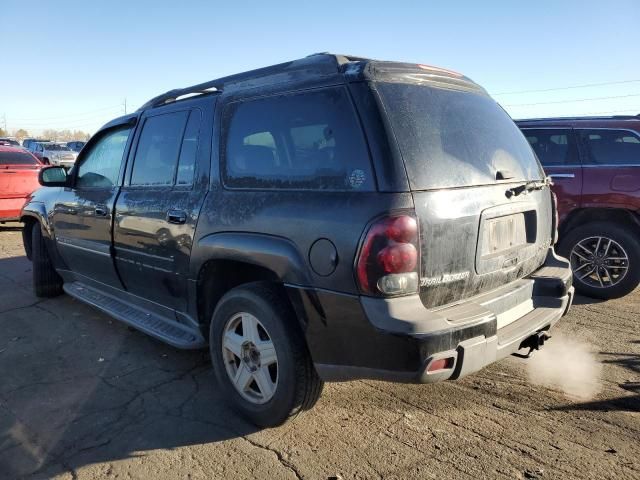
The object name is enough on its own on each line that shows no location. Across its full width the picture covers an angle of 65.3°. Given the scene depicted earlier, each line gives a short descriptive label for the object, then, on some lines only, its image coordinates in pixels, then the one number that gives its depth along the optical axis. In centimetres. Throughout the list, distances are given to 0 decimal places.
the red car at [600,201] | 515
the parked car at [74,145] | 3052
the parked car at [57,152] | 2688
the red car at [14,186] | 937
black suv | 235
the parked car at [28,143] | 3256
